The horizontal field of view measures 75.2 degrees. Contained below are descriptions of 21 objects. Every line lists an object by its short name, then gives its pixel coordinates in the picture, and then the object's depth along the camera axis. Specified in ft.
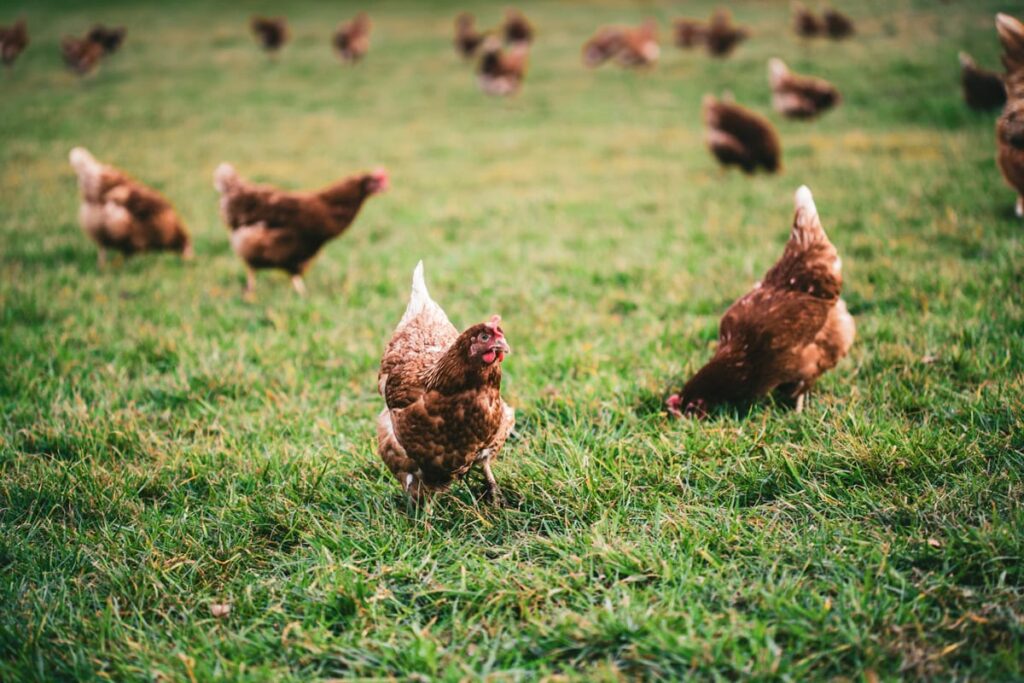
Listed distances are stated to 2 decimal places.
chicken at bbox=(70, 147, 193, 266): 19.60
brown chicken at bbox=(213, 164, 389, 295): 17.49
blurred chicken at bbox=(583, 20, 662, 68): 55.88
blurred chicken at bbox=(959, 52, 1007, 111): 29.94
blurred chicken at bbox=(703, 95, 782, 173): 26.68
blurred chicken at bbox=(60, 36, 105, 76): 54.80
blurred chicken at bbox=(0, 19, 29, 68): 57.21
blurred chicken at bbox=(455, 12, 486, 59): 64.28
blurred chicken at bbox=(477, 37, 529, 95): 49.88
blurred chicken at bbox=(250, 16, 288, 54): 65.57
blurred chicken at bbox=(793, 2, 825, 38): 56.18
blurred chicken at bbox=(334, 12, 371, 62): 63.26
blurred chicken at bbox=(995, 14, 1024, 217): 15.58
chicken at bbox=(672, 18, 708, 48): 60.39
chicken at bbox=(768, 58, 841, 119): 35.99
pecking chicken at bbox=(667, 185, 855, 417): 10.54
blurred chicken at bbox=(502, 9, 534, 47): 69.10
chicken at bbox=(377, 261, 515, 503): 8.15
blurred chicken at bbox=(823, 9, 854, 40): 55.93
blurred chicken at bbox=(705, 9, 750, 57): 54.03
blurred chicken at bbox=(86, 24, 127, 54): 60.05
